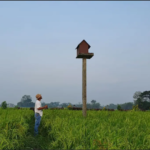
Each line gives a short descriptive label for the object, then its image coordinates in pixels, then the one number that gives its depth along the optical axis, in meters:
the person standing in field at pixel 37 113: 8.44
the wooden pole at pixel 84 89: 10.02
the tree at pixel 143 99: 54.03
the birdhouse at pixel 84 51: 10.06
